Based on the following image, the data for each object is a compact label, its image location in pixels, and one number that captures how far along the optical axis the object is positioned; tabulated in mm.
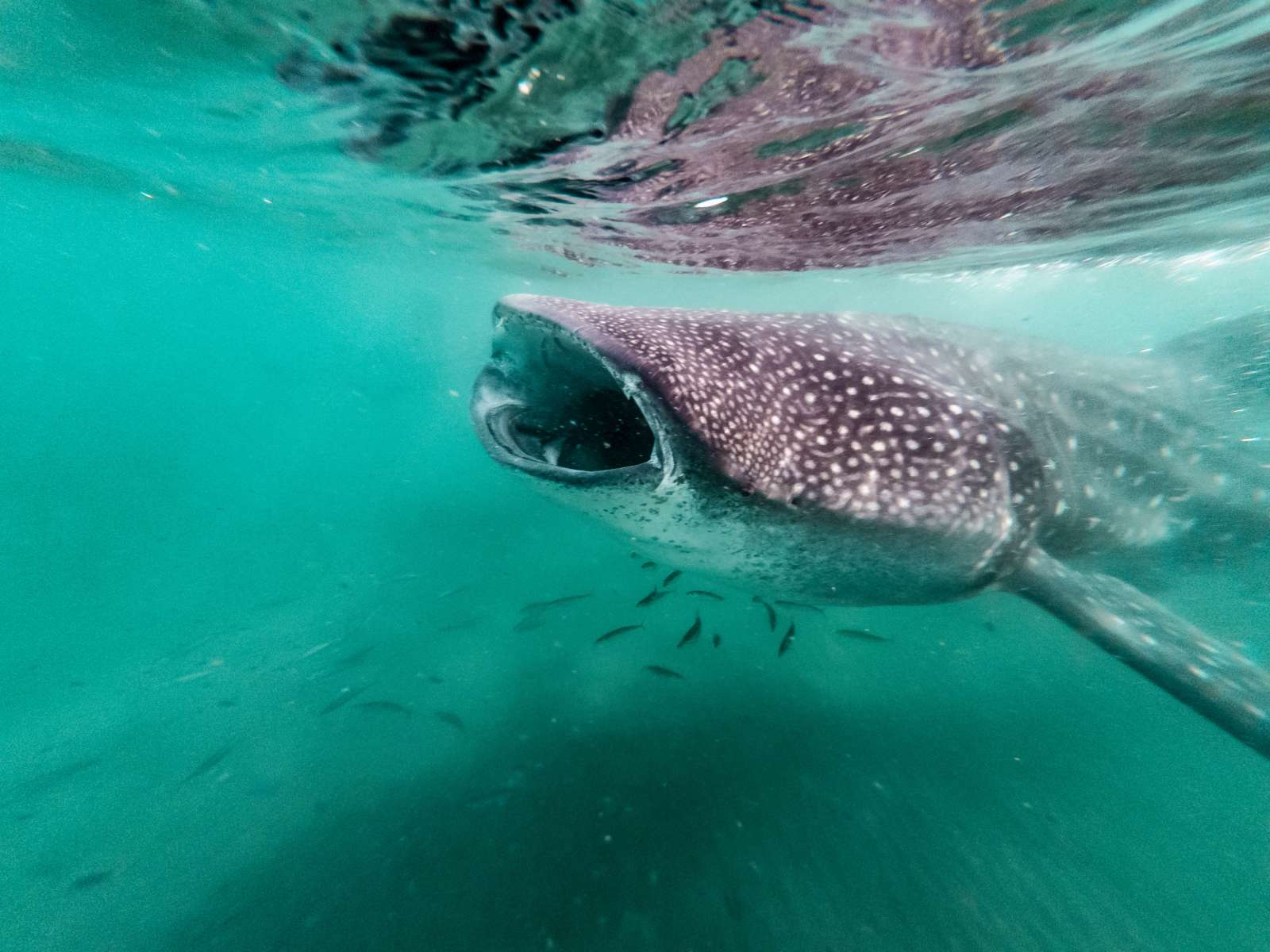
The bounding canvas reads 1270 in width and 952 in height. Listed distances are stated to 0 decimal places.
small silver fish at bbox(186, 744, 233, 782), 6008
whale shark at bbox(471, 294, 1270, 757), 2598
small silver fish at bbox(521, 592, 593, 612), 6920
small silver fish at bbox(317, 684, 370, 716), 6625
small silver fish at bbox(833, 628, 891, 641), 5578
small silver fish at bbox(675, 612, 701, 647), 5543
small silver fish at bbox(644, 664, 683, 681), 5552
